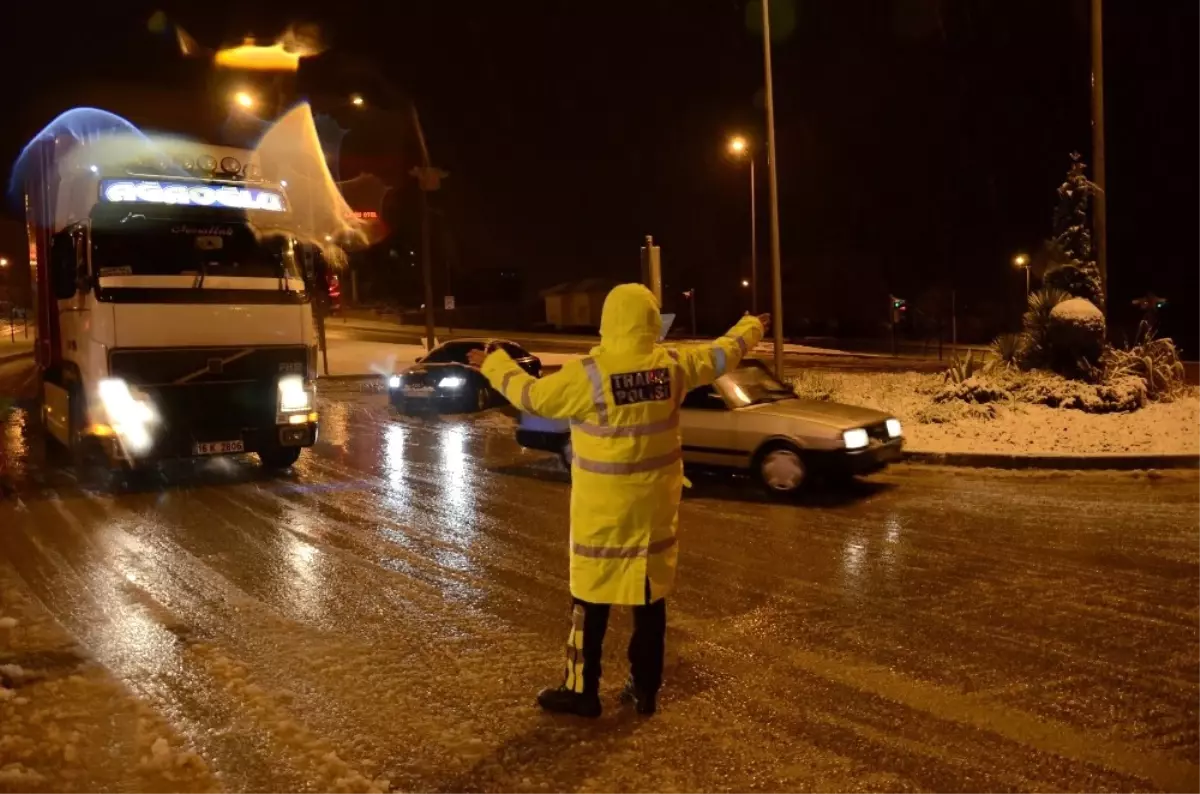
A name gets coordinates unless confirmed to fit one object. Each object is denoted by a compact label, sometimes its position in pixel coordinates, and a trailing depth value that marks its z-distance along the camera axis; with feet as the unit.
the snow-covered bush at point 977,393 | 46.09
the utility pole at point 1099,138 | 48.73
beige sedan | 32.58
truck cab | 35.24
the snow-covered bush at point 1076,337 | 46.68
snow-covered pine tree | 49.57
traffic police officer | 14.82
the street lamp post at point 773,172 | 55.67
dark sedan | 62.23
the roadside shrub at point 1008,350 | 49.80
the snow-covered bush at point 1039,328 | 48.71
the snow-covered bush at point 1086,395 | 43.96
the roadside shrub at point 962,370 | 48.83
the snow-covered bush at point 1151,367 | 46.44
